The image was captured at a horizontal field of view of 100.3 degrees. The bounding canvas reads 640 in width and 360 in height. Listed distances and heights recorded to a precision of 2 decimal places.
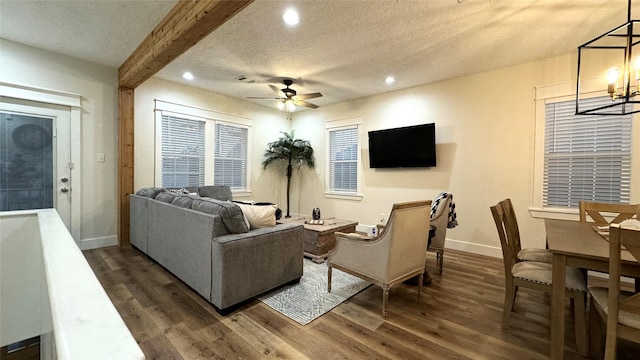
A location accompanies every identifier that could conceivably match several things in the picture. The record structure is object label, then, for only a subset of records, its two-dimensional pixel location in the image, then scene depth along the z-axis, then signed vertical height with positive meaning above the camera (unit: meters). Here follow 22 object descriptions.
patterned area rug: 2.31 -1.17
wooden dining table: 1.50 -0.48
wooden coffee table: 3.56 -0.87
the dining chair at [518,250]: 2.32 -0.68
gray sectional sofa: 2.25 -0.71
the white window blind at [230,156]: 5.36 +0.38
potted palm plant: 6.04 +0.53
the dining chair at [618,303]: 1.28 -0.63
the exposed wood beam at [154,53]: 2.17 +1.30
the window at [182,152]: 4.62 +0.40
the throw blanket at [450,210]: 3.31 -0.41
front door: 3.30 +0.20
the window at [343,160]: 5.60 +0.35
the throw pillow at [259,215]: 2.58 -0.39
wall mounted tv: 4.43 +0.53
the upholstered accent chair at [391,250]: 2.21 -0.66
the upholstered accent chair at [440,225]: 3.21 -0.58
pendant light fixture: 3.05 +1.38
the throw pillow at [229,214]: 2.32 -0.34
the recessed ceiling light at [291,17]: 2.56 +1.57
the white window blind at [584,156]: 3.08 +0.28
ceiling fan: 4.09 +1.20
